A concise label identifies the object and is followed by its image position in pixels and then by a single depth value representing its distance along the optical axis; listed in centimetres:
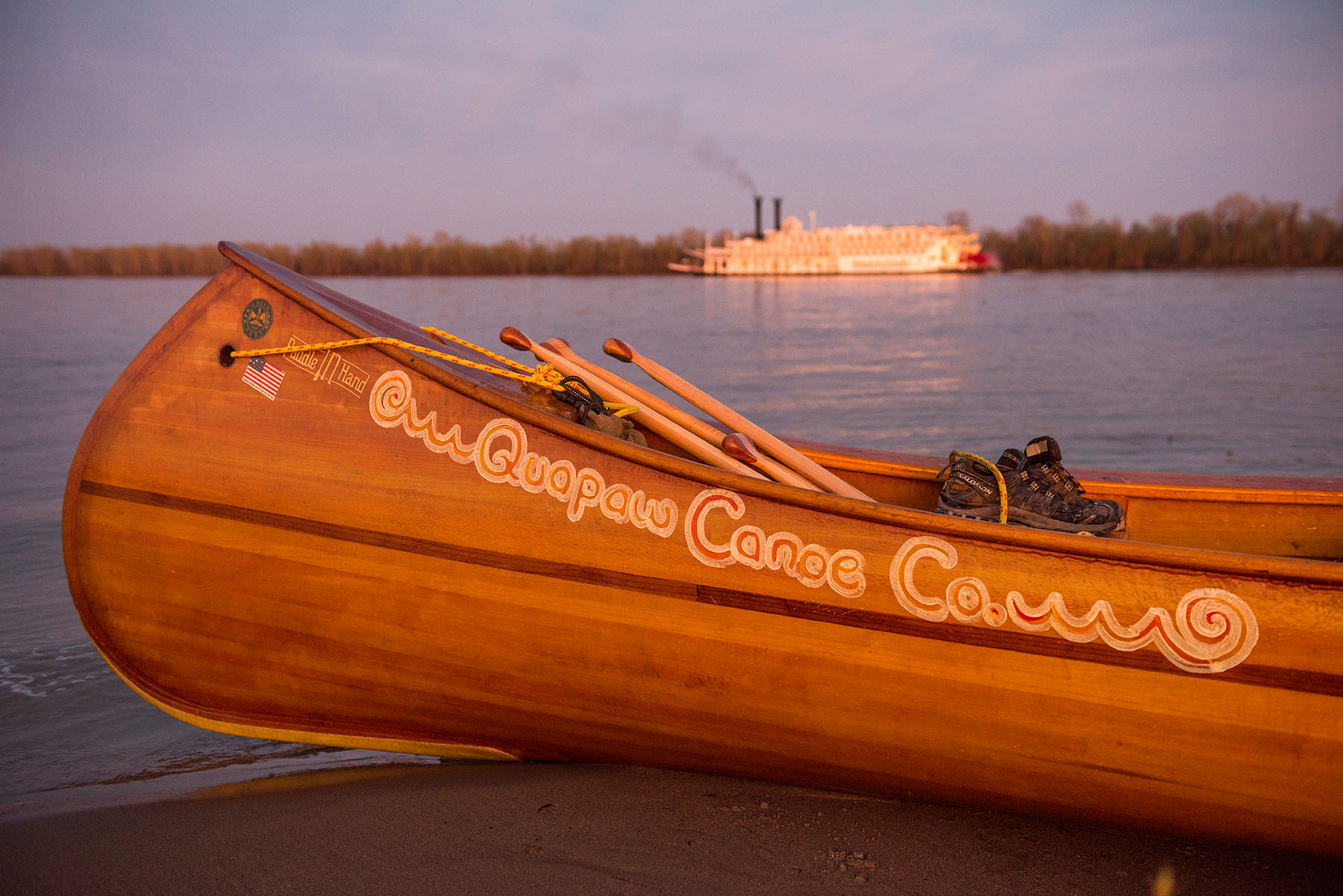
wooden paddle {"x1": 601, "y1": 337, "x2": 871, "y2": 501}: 279
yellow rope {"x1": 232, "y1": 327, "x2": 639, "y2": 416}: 241
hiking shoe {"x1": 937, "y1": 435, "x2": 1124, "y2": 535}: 259
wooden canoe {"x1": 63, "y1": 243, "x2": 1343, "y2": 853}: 192
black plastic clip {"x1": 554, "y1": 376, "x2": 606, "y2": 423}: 259
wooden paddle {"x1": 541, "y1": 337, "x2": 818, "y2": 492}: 256
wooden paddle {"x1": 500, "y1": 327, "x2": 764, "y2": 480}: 263
